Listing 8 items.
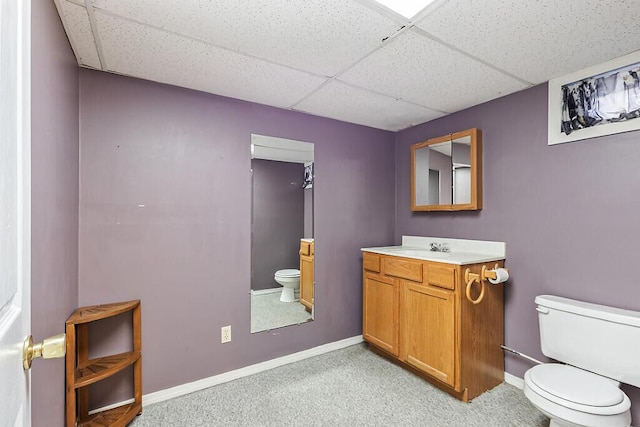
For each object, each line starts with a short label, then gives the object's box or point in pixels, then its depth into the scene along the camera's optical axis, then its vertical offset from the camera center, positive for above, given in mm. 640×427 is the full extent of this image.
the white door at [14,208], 509 +17
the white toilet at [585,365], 1467 -821
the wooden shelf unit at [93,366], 1570 -849
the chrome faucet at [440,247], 2694 -268
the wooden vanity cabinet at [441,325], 2061 -793
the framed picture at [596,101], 1729 +695
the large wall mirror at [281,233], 2496 -140
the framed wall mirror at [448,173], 2465 +382
